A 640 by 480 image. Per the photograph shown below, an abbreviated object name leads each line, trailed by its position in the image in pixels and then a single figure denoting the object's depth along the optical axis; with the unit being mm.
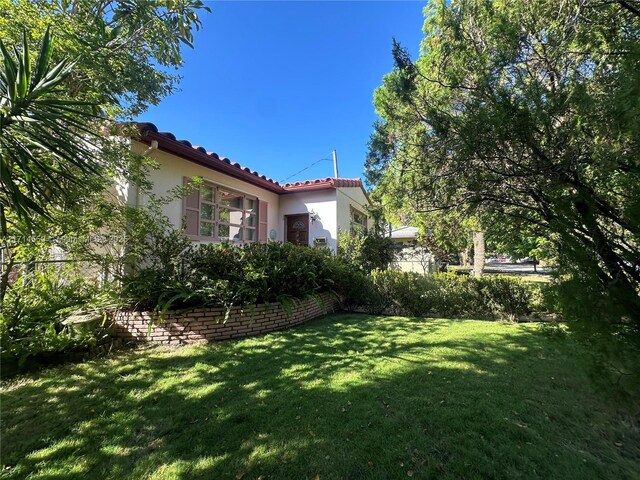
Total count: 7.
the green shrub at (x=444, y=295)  6527
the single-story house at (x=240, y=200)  6633
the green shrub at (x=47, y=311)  3752
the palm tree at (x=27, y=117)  1880
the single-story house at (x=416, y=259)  13945
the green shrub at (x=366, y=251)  10008
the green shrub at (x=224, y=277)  4891
